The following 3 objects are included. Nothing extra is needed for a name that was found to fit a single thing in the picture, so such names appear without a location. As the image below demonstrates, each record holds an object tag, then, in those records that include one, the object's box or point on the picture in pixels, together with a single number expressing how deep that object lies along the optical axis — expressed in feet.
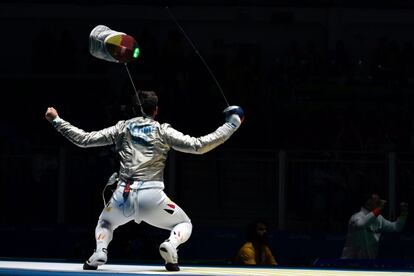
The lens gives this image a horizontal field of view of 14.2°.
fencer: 35.75
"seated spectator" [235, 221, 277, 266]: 52.16
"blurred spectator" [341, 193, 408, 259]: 60.12
